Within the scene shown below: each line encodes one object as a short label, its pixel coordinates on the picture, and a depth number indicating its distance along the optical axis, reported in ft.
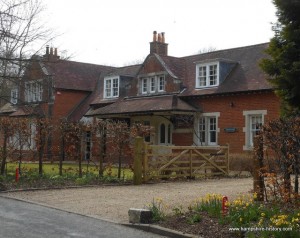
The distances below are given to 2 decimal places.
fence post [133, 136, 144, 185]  56.53
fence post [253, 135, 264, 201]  36.19
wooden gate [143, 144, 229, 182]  58.54
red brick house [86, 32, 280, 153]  86.28
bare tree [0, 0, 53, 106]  53.06
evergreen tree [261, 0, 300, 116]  43.91
